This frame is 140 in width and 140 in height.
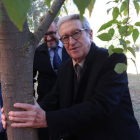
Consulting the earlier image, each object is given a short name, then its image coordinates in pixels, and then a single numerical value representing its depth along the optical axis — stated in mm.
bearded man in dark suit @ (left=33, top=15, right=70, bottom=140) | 3020
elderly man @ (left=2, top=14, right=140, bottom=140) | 1417
